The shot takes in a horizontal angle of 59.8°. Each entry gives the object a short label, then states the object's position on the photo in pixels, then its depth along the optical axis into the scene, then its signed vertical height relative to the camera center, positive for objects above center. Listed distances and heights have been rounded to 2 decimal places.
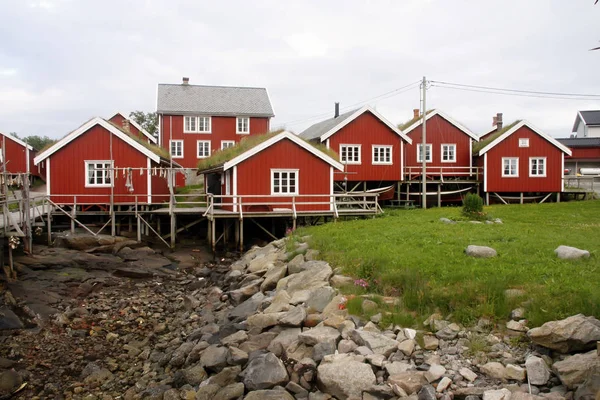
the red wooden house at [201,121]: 37.66 +4.81
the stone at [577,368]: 7.04 -2.54
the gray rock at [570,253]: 11.55 -1.58
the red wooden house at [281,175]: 23.78 +0.50
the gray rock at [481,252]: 12.23 -1.61
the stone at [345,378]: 7.82 -2.95
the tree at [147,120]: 60.19 +7.83
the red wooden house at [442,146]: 32.38 +2.38
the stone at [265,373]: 8.52 -3.12
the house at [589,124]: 54.65 +6.19
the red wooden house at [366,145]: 29.59 +2.28
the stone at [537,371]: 7.39 -2.69
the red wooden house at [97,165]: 25.17 +1.10
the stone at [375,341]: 8.61 -2.66
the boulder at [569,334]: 7.54 -2.22
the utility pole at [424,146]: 27.72 +2.03
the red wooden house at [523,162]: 31.56 +1.26
